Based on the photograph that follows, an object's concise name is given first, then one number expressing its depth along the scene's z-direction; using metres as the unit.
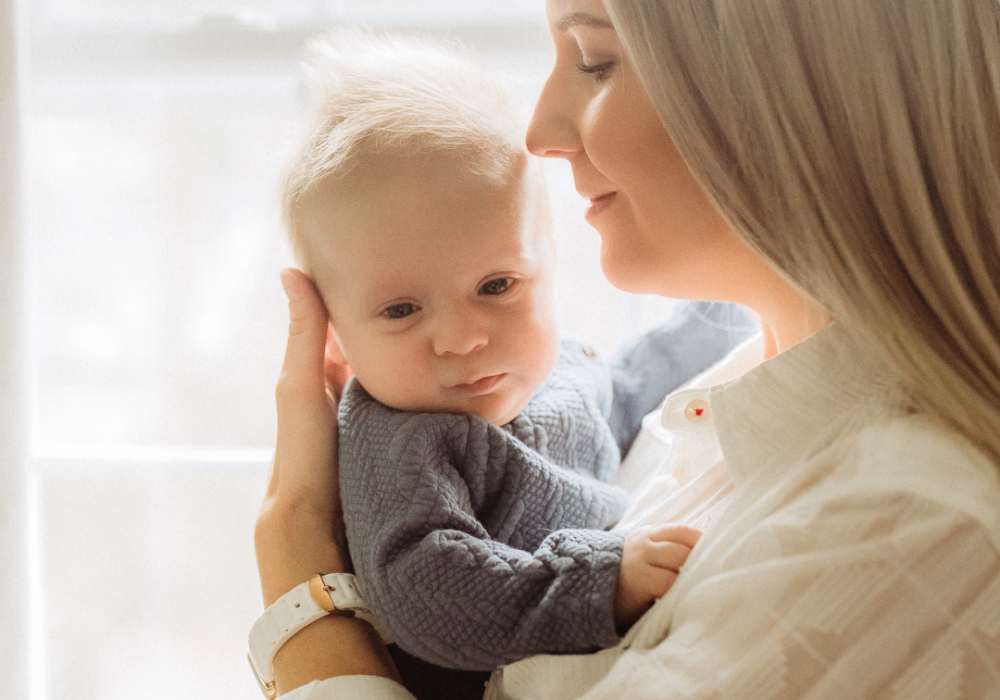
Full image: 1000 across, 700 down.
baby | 0.61
